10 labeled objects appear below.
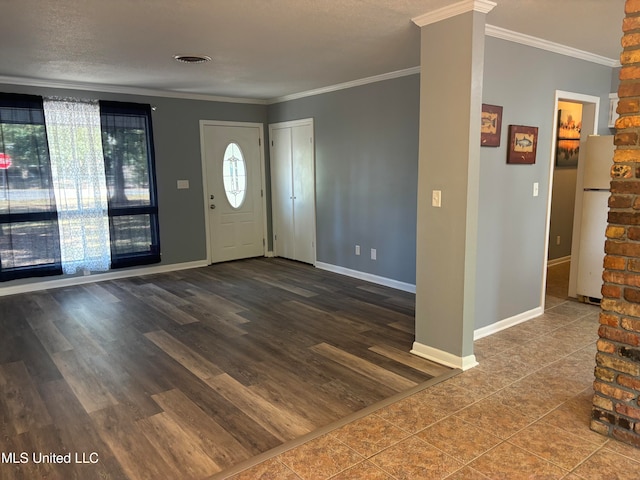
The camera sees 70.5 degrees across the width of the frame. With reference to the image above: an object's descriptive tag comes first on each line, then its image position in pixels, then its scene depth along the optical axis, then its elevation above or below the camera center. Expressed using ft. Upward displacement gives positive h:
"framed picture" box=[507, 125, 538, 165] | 11.63 +0.70
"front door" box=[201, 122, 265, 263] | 21.50 -0.68
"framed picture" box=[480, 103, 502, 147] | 10.82 +1.10
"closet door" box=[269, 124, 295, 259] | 22.06 -0.87
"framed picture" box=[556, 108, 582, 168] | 19.64 +1.51
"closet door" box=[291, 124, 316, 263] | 20.59 -0.86
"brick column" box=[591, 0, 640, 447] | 7.02 -1.64
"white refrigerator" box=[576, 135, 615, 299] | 13.98 -1.32
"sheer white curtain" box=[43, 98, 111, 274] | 17.19 -0.14
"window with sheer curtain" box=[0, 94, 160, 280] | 16.46 -0.36
